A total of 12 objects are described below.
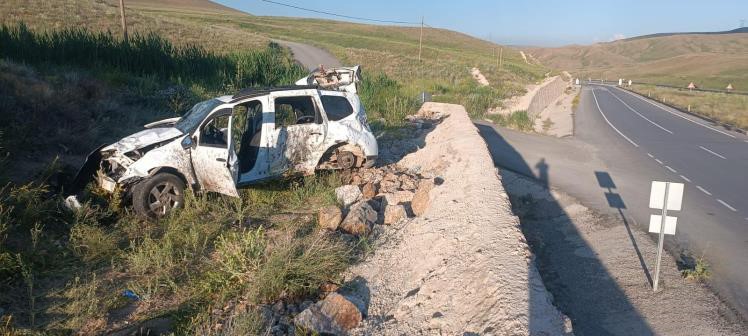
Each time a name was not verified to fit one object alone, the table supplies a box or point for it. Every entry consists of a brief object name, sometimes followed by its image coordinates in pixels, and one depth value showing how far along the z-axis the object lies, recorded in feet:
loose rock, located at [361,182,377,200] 29.89
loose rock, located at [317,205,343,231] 24.80
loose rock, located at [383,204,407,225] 26.68
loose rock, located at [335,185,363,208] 29.25
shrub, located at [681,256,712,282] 24.84
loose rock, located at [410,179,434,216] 27.89
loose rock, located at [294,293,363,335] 16.31
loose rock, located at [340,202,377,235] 24.59
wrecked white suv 24.99
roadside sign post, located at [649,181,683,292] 23.64
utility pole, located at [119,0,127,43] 72.31
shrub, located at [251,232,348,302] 18.42
